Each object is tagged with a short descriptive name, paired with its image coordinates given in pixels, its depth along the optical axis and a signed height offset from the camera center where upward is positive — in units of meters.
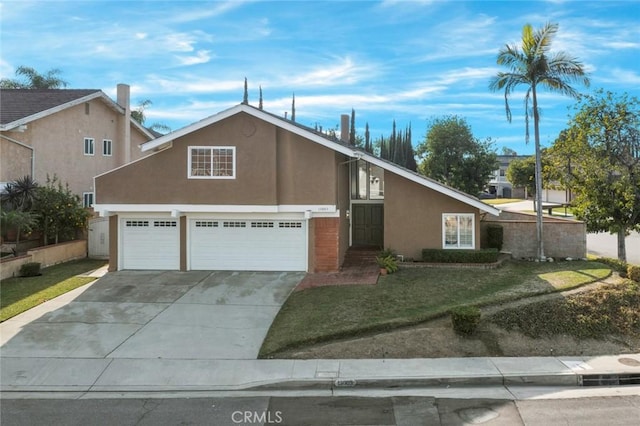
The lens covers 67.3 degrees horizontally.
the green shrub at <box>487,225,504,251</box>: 19.56 -0.60
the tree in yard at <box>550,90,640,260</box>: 17.70 +2.10
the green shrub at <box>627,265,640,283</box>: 14.77 -1.63
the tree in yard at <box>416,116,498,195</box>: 40.34 +5.46
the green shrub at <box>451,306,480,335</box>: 10.88 -2.25
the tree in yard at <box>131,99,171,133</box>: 42.11 +9.42
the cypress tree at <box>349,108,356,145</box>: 52.38 +10.67
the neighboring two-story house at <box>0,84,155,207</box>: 22.47 +4.72
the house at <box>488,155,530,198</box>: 76.44 +5.49
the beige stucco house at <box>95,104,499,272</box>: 17.25 +0.70
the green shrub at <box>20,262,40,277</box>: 17.72 -1.72
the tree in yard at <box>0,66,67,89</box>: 41.28 +12.45
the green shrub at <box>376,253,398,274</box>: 17.09 -1.50
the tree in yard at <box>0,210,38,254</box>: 17.95 +0.09
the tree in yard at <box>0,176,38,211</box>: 20.05 +1.19
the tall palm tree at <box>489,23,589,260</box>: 17.53 +5.58
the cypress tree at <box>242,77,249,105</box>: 44.97 +12.05
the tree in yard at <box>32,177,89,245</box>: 20.47 +0.41
